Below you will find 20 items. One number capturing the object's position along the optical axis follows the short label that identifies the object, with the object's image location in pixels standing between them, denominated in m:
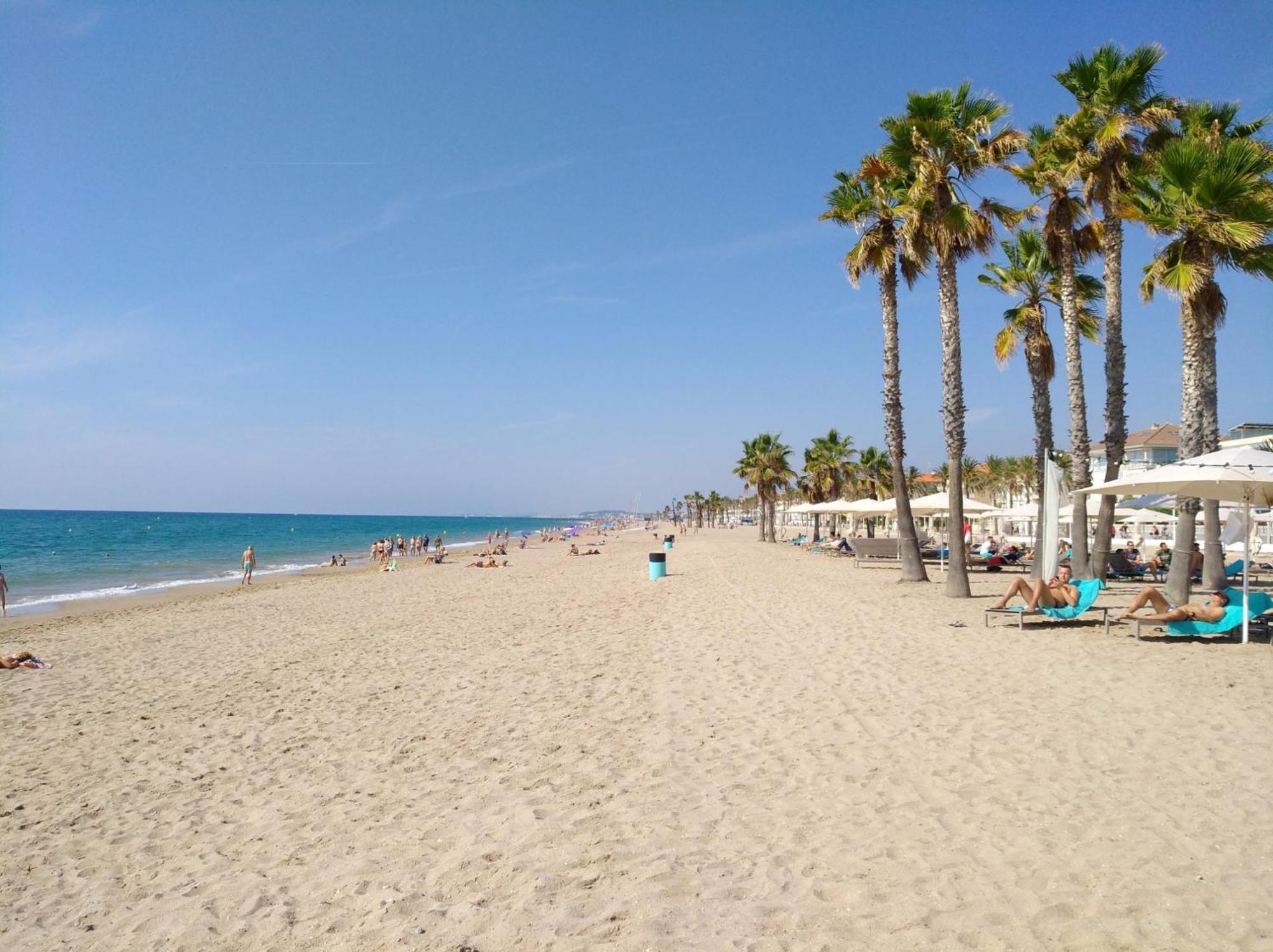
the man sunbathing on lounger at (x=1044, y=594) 10.70
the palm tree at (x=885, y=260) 16.69
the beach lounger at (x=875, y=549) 25.12
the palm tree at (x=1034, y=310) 17.88
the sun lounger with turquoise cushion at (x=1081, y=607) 10.50
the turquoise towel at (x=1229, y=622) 9.24
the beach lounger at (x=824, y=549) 32.32
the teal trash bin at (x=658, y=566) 21.30
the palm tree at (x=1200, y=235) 11.05
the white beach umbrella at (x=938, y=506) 22.66
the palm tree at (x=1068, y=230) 14.55
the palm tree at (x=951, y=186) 14.38
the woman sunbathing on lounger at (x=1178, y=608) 9.35
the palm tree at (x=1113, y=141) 13.67
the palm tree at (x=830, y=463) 46.81
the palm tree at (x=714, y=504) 110.88
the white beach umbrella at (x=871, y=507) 26.99
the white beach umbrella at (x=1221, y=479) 8.80
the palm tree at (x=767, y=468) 49.94
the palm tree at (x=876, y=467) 51.03
